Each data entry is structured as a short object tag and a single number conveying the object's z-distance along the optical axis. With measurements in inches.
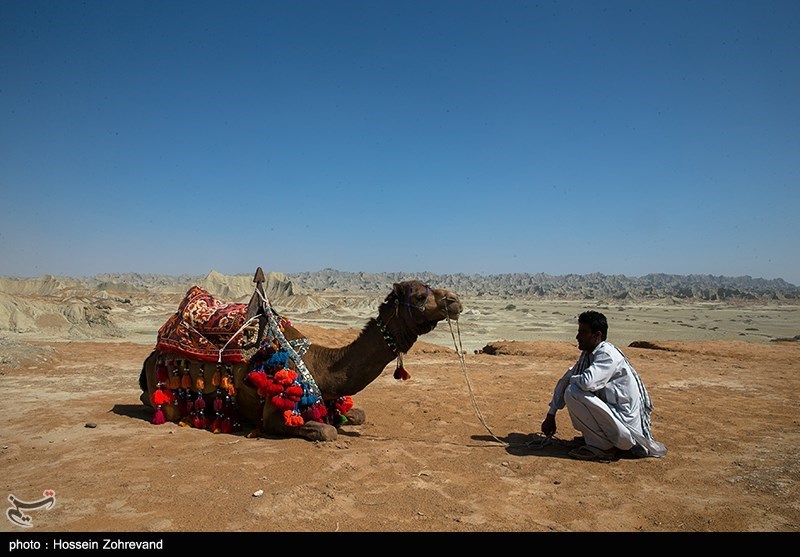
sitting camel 244.8
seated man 215.2
